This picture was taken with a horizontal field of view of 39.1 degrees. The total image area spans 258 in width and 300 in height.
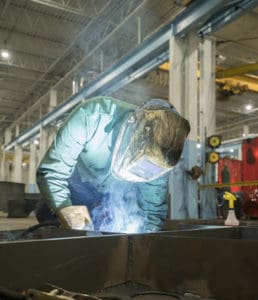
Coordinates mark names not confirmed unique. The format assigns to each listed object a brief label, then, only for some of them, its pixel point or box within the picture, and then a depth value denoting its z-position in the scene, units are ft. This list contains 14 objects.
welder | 5.08
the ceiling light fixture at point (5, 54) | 26.97
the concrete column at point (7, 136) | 51.90
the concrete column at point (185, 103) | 14.69
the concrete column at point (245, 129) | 43.65
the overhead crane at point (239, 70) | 19.45
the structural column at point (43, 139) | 35.27
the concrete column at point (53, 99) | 33.11
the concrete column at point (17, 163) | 46.01
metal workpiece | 3.26
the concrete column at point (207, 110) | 15.19
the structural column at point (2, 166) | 55.62
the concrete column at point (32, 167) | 43.80
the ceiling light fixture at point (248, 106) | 38.31
